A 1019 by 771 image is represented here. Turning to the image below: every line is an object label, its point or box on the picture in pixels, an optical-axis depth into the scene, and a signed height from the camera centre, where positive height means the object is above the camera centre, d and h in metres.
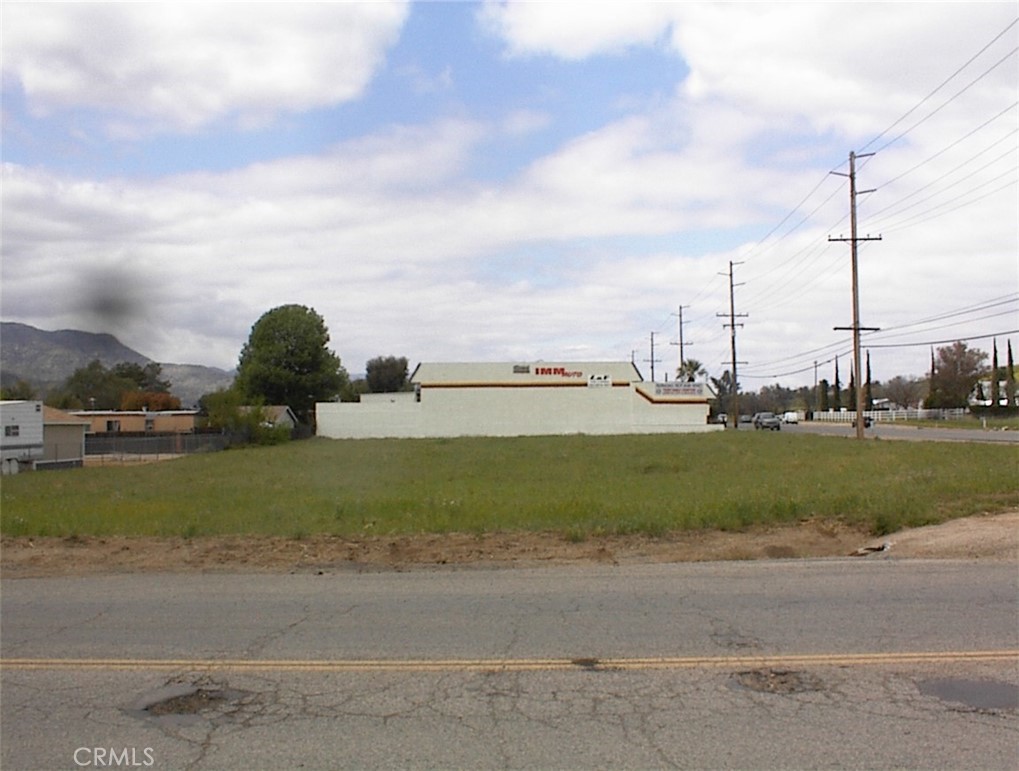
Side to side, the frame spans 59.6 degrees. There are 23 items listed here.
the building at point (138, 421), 95.25 -0.65
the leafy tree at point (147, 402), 119.12 +1.81
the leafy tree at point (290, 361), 97.94 +5.97
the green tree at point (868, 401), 127.82 +1.61
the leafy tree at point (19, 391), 84.38 +2.38
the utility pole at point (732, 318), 82.42 +8.77
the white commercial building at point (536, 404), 76.38 +0.85
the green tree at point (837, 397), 126.94 +2.14
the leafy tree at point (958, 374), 112.94 +4.78
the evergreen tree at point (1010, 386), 97.04 +2.80
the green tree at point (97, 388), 116.75 +3.75
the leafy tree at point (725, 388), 151.62 +4.23
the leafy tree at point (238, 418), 75.12 -0.27
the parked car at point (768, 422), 82.75 -0.92
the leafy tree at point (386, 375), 144.62 +6.38
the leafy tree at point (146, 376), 134.25 +6.10
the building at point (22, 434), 52.66 -1.13
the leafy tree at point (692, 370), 134.25 +6.72
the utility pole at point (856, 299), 48.81 +6.29
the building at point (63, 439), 58.25 -1.58
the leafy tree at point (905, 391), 144.38 +3.43
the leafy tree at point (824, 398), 134.62 +2.12
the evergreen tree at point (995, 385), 96.38 +2.89
